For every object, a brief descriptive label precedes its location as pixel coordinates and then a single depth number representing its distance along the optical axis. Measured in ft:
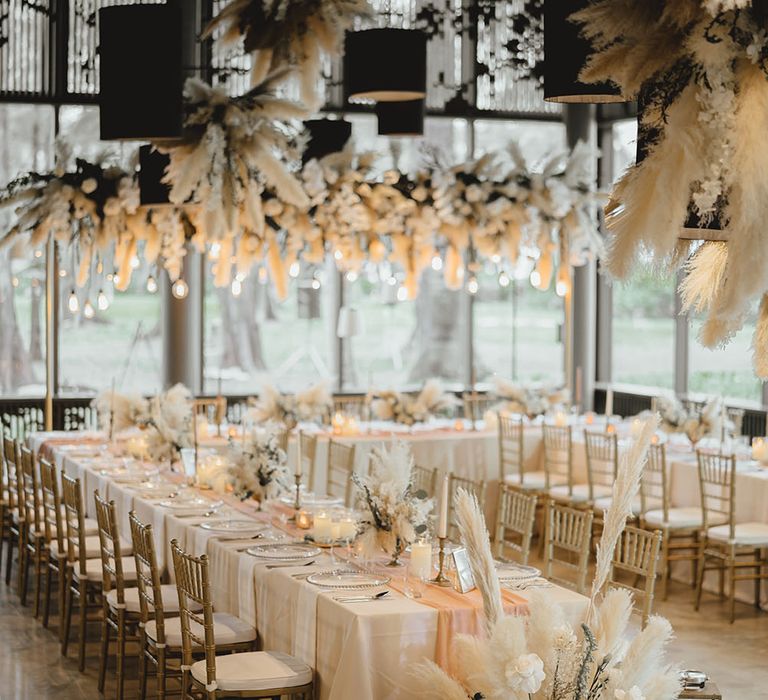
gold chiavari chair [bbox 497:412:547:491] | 32.19
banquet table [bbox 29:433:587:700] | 14.06
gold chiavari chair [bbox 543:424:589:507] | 30.73
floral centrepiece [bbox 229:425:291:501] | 20.47
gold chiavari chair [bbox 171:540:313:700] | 14.61
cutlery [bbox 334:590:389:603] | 14.67
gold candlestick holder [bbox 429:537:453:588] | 15.53
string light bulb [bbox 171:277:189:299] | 32.72
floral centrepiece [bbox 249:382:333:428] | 32.48
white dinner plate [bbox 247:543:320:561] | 17.20
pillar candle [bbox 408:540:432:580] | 15.66
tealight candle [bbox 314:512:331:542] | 18.13
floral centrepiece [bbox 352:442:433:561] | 16.31
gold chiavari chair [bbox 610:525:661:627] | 15.44
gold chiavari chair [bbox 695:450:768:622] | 24.86
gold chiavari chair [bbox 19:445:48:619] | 23.91
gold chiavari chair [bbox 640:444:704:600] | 26.76
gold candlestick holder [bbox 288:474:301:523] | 19.83
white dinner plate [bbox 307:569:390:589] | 15.43
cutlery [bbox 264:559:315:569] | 16.69
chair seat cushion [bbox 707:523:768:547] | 24.98
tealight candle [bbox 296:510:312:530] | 19.53
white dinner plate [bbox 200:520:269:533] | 19.26
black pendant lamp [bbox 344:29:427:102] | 20.39
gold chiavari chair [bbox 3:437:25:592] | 25.59
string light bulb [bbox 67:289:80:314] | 31.26
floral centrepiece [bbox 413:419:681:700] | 9.86
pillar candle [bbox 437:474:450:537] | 14.70
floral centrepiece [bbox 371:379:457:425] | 33.50
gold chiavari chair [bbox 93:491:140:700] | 18.19
